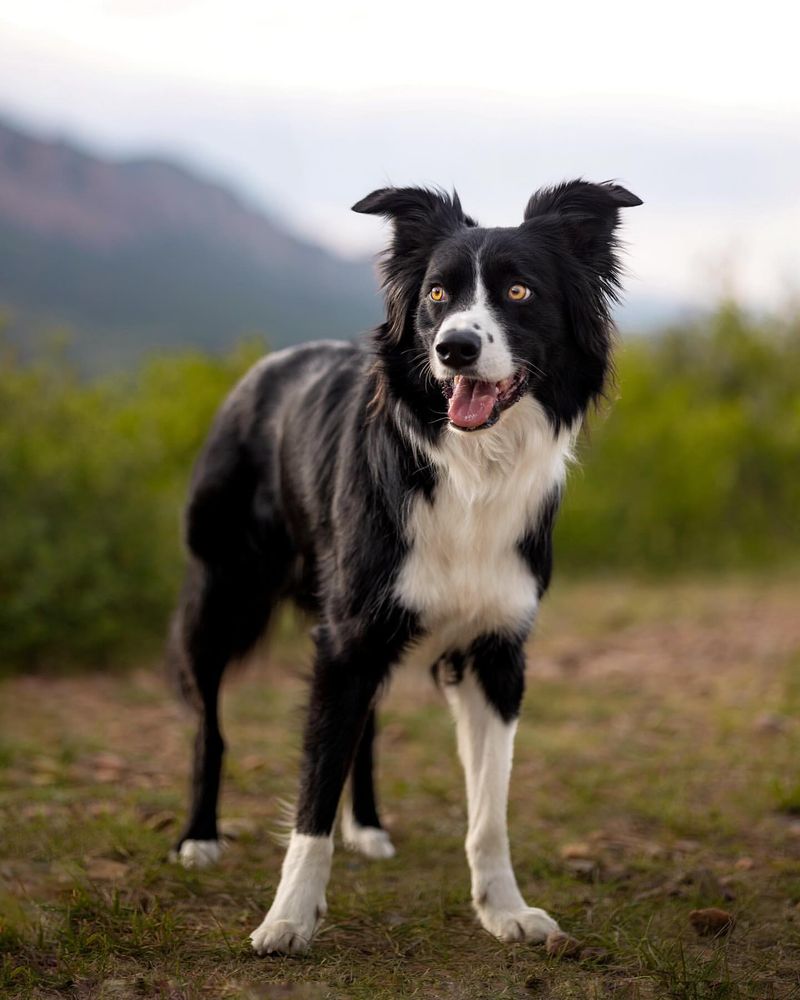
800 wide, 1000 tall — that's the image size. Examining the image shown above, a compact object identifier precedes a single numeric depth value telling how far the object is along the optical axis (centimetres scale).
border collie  324
